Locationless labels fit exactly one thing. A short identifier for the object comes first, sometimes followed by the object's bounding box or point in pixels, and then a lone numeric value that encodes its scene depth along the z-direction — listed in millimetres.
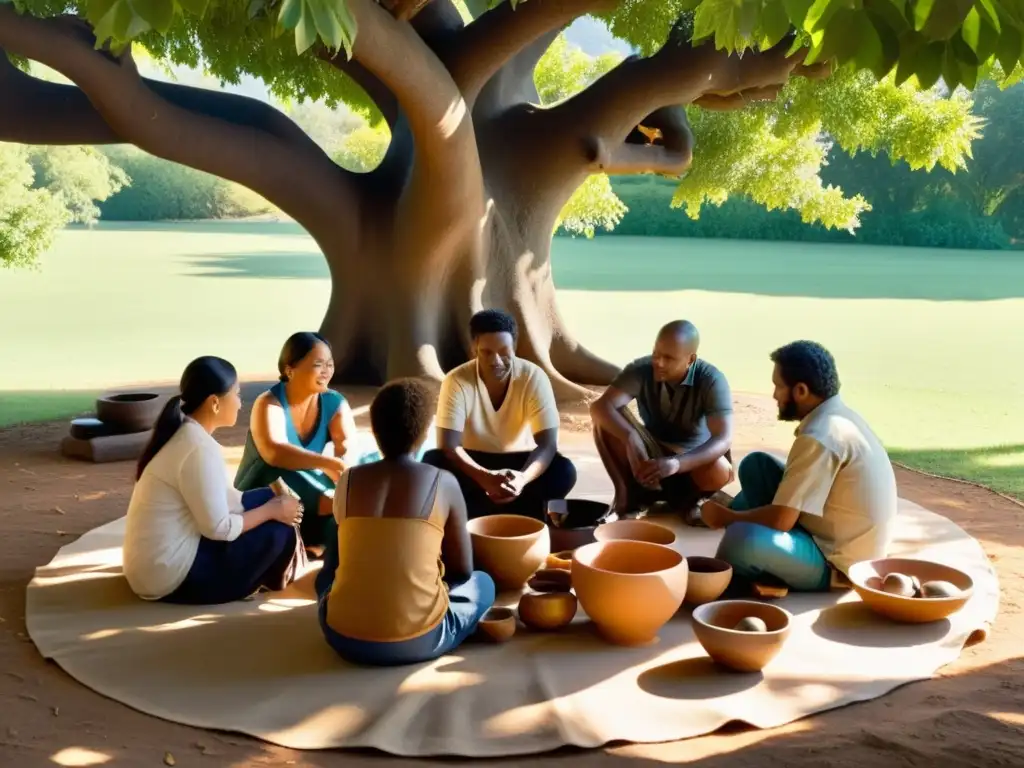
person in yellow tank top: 2869
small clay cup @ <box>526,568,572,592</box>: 3538
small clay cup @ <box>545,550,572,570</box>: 3840
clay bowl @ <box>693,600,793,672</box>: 2928
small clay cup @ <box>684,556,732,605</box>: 3436
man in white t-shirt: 4094
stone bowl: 6125
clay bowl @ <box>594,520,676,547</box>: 3623
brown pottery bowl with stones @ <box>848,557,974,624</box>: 3314
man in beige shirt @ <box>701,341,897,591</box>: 3453
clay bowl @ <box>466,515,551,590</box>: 3523
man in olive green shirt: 4355
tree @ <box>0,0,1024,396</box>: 6527
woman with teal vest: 3908
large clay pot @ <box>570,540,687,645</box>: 3092
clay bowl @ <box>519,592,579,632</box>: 3275
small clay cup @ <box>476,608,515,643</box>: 3188
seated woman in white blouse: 3355
